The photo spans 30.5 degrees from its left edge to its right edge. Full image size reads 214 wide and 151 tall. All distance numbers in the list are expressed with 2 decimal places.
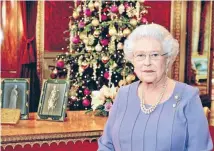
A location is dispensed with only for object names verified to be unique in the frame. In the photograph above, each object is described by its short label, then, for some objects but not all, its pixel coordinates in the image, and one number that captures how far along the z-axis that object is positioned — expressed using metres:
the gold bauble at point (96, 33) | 5.42
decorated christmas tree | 5.36
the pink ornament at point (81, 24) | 5.67
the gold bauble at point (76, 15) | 5.90
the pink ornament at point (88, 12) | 5.58
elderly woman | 2.00
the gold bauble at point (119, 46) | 5.31
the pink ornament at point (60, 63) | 5.91
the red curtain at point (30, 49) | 8.08
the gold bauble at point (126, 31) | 5.27
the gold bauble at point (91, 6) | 5.58
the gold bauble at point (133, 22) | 5.32
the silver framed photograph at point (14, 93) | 3.42
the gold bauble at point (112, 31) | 5.22
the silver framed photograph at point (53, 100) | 3.46
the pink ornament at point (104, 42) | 5.39
